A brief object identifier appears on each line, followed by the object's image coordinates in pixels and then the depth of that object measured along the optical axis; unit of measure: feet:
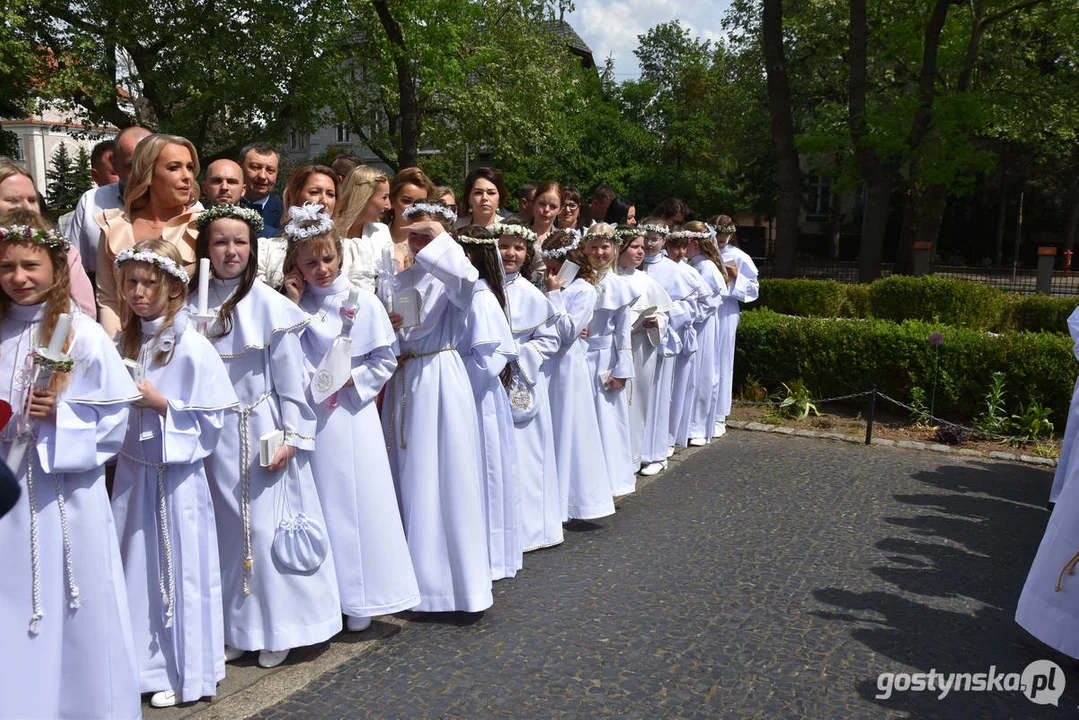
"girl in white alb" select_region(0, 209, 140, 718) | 10.69
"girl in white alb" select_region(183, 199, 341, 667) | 13.23
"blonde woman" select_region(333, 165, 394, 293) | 16.56
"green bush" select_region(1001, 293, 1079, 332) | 42.24
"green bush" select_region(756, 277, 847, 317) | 53.16
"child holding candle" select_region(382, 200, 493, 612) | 15.67
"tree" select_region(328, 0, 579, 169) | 63.52
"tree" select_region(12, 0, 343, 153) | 61.16
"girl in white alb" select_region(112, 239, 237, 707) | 12.04
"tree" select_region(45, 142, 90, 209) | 86.12
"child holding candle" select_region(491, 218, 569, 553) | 18.71
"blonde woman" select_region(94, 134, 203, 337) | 14.39
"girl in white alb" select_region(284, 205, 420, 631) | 14.24
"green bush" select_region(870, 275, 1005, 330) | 43.62
